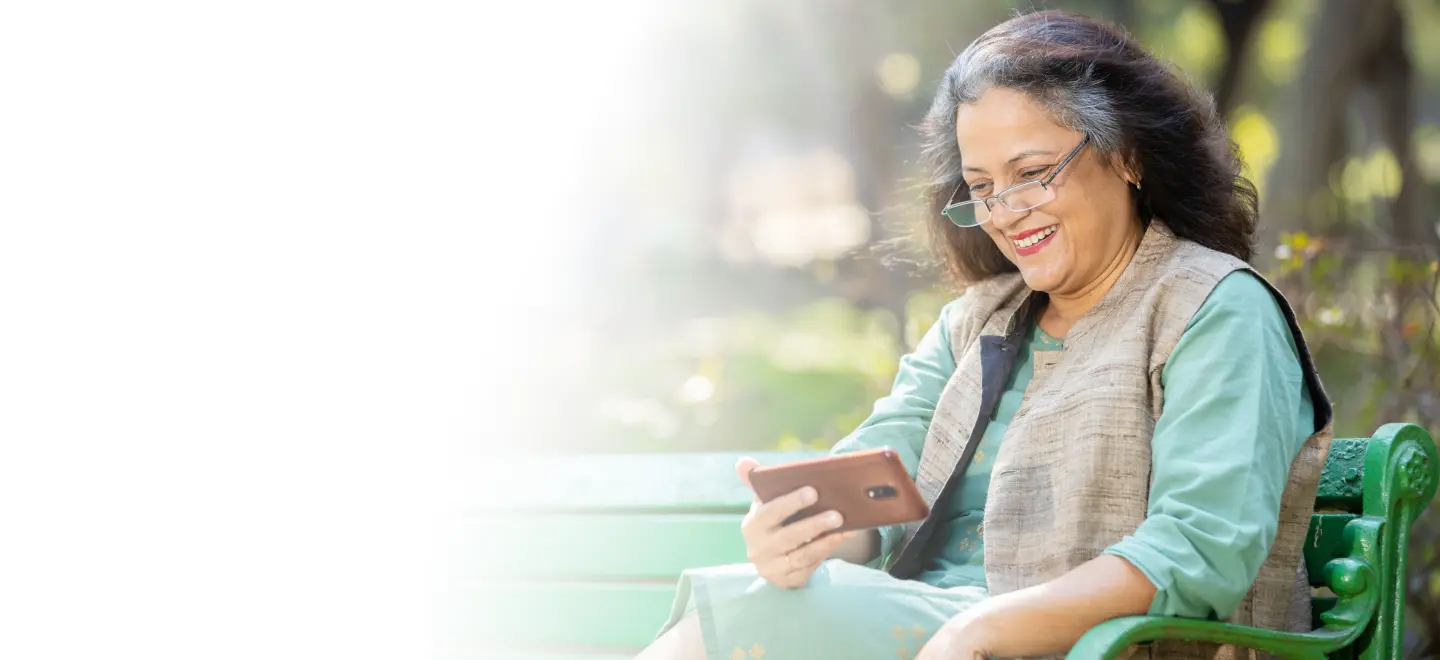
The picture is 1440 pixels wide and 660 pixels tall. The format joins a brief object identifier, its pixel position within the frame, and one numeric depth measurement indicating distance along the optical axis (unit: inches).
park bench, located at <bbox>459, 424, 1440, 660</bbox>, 139.6
